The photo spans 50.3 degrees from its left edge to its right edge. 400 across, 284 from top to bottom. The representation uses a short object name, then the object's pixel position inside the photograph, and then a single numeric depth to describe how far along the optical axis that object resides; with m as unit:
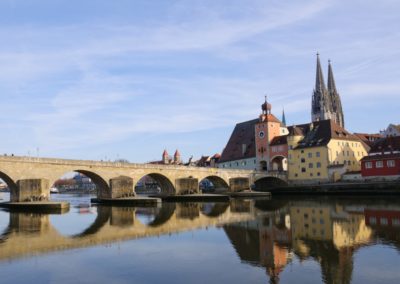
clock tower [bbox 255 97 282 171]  80.25
